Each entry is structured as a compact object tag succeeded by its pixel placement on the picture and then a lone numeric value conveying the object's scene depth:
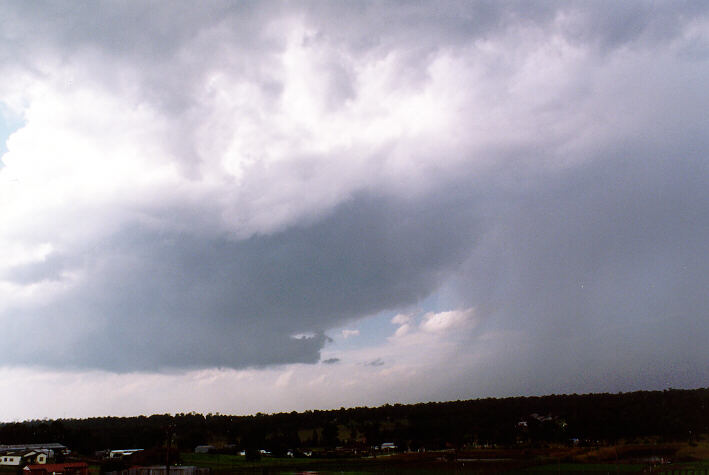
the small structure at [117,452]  132.75
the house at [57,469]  79.86
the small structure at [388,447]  172.26
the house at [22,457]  114.84
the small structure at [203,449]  160.11
